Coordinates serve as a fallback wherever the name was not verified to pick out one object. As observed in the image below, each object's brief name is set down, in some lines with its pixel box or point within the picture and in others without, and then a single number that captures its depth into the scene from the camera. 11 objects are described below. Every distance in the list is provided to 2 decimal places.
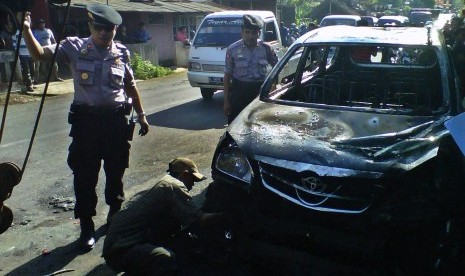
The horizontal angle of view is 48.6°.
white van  10.78
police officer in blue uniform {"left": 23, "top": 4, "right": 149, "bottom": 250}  4.06
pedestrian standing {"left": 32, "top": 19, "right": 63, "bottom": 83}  13.02
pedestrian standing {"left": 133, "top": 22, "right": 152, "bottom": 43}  18.36
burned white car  3.02
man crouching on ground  3.29
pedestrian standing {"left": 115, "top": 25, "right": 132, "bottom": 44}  17.53
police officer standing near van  5.85
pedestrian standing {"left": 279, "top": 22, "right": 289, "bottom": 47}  21.78
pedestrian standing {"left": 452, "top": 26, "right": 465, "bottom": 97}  6.48
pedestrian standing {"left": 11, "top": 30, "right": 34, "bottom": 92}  12.39
